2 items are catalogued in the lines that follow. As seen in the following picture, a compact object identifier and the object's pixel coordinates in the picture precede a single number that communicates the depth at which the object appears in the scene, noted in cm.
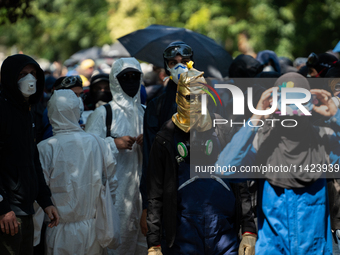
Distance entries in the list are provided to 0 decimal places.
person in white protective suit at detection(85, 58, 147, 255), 1148
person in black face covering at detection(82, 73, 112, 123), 1410
